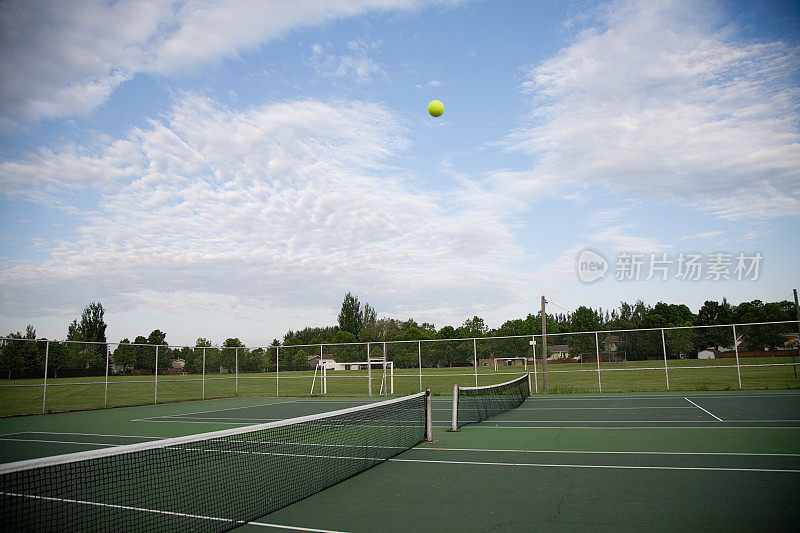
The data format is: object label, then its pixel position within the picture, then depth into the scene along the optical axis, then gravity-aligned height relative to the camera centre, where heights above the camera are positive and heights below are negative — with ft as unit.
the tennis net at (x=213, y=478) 18.72 -6.51
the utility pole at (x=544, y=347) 75.54 -2.70
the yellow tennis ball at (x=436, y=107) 42.86 +17.73
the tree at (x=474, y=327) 327.65 +1.76
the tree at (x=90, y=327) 274.98 +7.89
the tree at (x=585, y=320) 314.90 +3.94
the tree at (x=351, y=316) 321.93 +10.79
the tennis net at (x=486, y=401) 47.03 -7.47
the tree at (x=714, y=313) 284.14 +4.75
